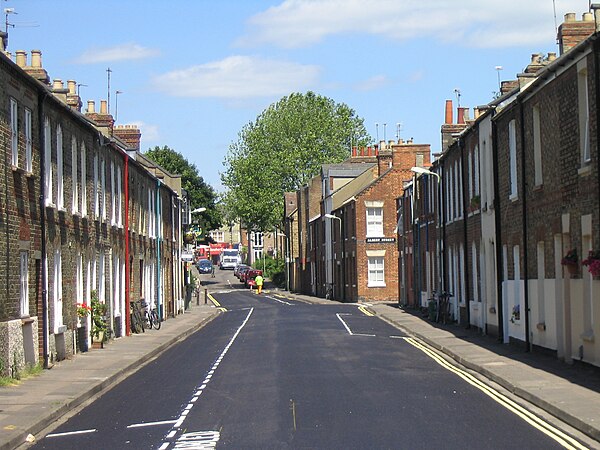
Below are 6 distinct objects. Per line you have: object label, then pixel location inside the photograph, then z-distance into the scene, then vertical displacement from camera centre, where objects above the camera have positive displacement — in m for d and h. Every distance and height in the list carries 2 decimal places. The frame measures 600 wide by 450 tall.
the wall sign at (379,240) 65.56 +2.16
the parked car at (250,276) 98.81 +0.15
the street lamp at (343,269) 70.62 +0.45
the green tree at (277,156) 93.00 +10.73
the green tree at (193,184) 95.62 +8.90
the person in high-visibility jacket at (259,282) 88.06 -0.38
